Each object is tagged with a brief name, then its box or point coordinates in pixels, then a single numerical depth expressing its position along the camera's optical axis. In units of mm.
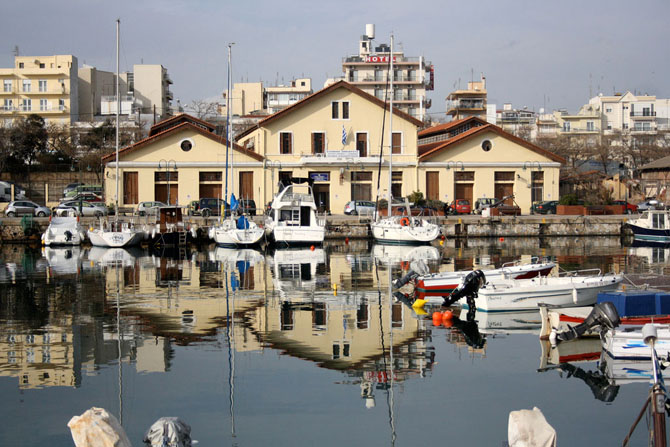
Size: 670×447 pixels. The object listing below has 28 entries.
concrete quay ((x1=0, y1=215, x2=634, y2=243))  47875
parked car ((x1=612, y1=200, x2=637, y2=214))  56438
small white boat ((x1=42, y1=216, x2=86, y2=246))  45312
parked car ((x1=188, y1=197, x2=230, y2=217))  51125
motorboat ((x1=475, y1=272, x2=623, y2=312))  20375
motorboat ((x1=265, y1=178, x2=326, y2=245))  42875
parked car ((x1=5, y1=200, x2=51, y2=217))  51000
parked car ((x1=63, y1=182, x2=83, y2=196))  60716
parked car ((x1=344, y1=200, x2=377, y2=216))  52188
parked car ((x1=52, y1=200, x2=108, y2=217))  49619
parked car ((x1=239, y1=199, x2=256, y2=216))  51066
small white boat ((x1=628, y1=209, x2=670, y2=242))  46406
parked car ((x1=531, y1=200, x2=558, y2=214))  55969
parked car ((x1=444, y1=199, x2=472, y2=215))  54375
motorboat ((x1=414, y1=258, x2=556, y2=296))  22953
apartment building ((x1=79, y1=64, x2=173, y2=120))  98562
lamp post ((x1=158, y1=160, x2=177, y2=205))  53875
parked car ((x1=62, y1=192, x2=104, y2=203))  54969
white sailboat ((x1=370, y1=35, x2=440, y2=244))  43469
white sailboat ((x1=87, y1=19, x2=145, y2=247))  43406
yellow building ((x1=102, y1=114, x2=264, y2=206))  53562
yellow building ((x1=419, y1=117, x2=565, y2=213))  56625
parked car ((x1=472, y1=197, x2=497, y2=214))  54856
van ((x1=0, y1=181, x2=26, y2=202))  57000
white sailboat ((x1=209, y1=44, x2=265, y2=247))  42531
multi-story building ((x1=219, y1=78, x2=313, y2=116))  112500
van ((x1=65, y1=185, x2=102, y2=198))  58556
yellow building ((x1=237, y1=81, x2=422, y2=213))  55094
